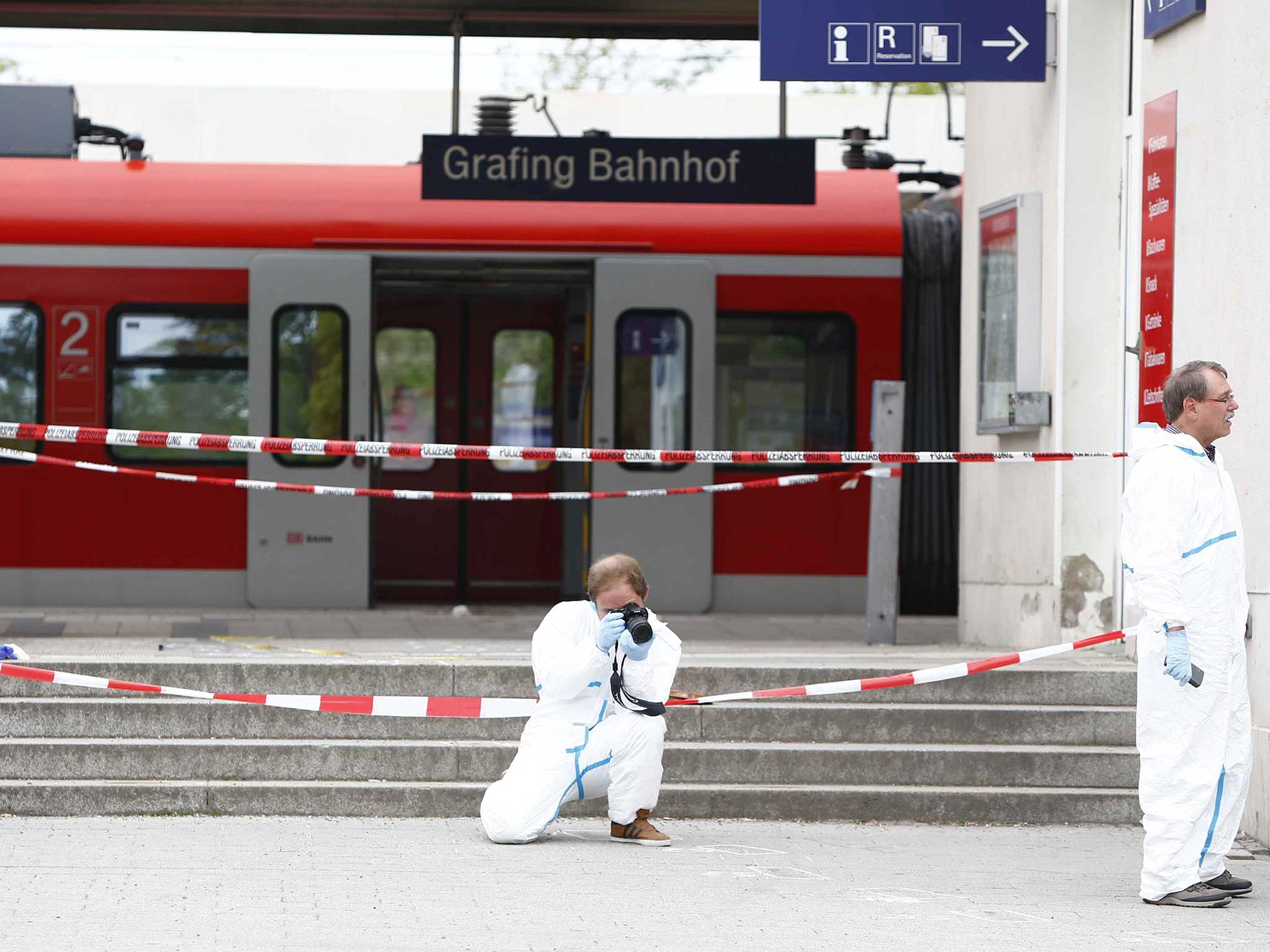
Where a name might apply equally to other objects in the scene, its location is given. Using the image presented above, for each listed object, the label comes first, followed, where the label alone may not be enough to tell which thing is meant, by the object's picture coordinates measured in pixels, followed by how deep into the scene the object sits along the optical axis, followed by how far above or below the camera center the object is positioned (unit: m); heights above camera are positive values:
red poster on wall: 16.84 +0.65
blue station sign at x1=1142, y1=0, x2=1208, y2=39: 15.99 +1.68
